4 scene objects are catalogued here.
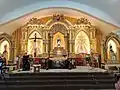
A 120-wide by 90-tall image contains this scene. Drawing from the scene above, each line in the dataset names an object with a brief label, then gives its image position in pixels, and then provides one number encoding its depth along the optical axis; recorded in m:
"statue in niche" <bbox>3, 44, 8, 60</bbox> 13.70
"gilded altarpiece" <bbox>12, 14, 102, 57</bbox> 14.00
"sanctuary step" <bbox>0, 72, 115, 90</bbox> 6.16
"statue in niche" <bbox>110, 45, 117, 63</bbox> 13.65
